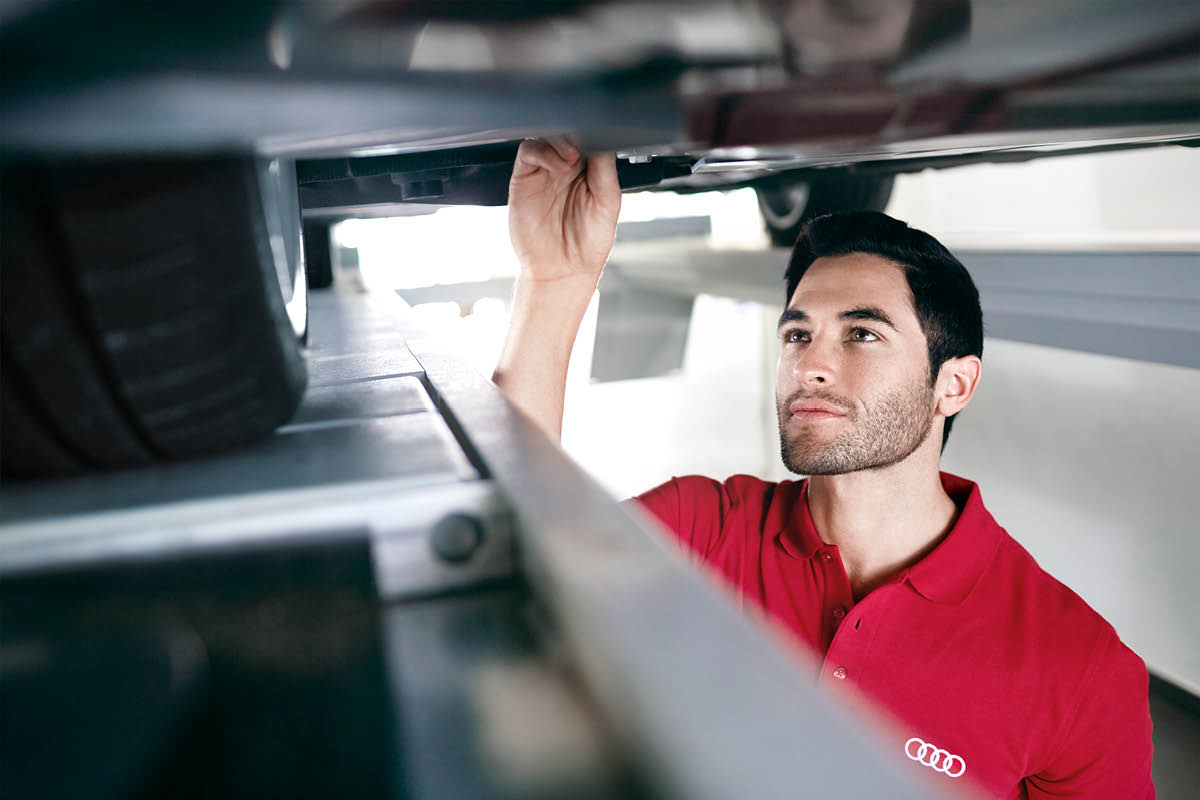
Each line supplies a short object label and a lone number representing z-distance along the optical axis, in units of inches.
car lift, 7.5
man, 34.2
